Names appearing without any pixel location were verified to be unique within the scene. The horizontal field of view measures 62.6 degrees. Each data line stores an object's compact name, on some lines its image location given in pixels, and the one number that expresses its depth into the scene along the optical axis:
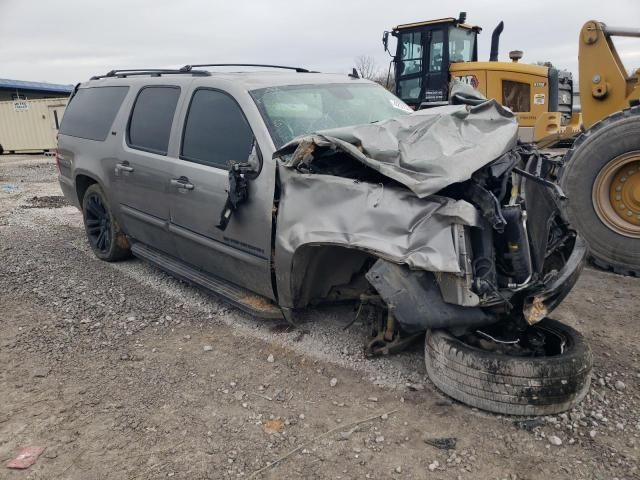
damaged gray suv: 2.68
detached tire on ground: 2.66
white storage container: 20.98
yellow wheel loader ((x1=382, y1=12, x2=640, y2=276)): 4.74
